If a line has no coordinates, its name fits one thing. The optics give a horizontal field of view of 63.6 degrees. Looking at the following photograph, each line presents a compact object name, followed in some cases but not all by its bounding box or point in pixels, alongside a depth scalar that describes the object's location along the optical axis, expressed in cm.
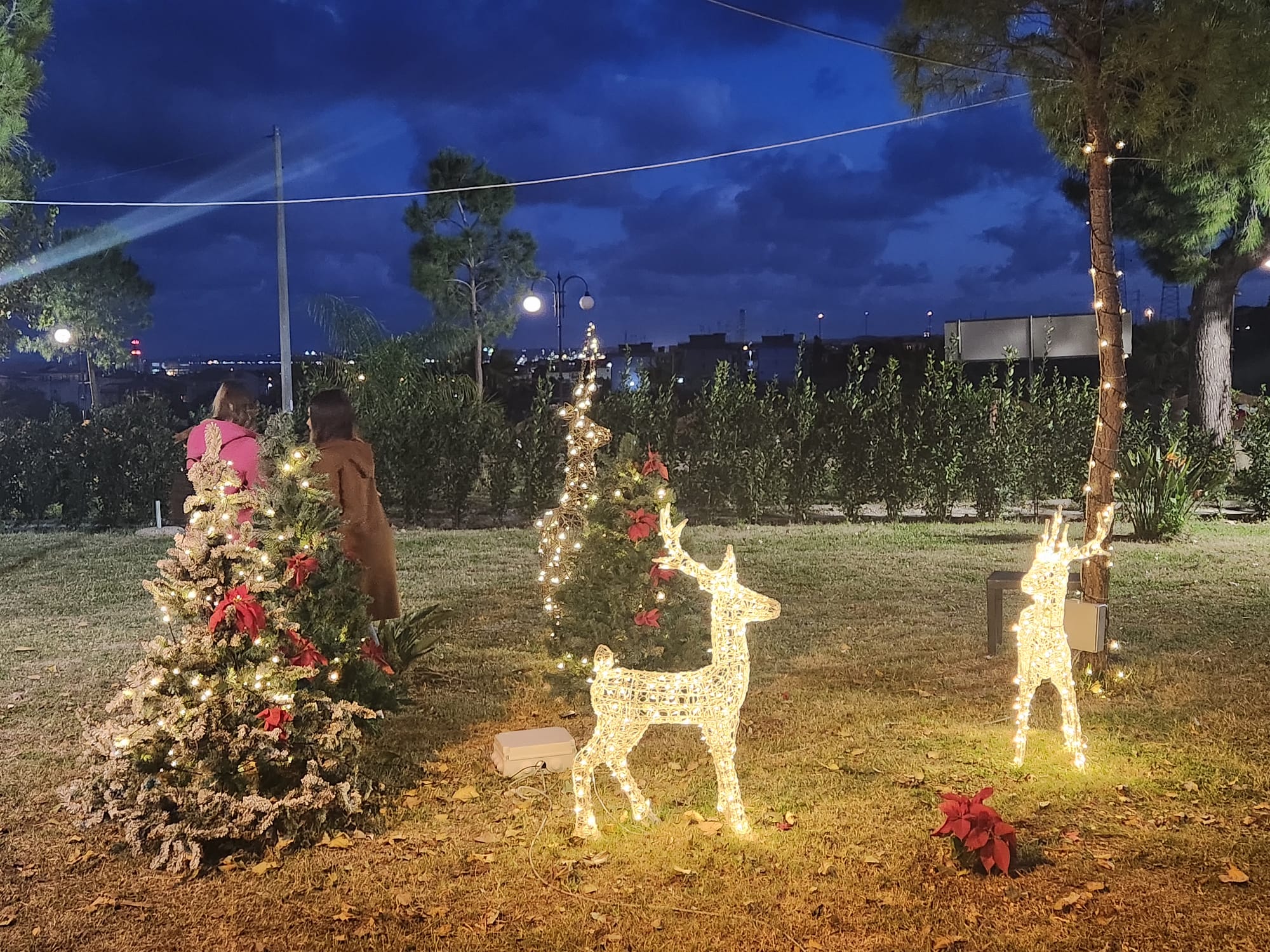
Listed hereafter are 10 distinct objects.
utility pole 1497
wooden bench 676
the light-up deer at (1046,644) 473
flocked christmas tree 388
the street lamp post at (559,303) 1529
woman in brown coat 560
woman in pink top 537
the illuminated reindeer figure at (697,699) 383
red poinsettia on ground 355
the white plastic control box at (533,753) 461
